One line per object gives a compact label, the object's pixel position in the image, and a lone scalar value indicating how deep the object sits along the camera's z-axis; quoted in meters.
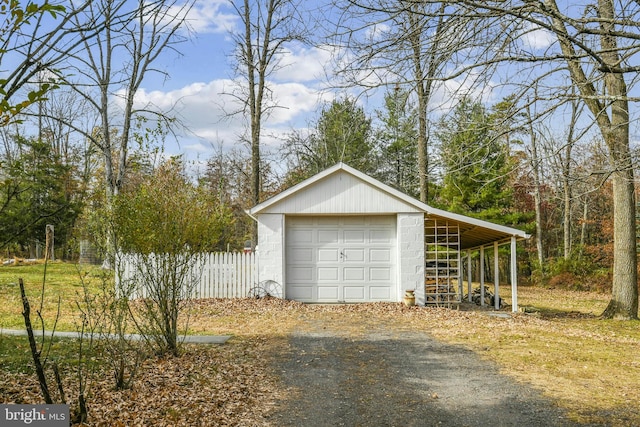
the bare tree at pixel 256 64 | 19.69
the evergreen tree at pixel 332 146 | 23.91
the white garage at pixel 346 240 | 13.32
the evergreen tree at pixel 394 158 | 25.78
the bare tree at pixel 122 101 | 17.27
